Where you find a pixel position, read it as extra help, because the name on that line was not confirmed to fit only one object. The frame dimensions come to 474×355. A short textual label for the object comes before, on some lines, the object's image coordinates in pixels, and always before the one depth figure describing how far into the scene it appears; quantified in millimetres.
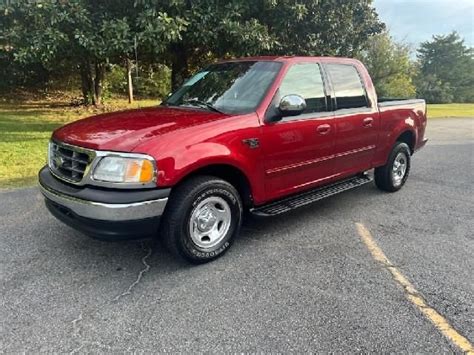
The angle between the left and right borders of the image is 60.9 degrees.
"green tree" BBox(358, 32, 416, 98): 42500
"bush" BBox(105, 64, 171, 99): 23484
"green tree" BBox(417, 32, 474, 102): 60344
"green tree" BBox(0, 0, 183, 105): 8328
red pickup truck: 3178
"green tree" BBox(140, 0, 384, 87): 8609
